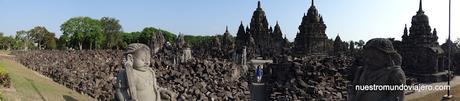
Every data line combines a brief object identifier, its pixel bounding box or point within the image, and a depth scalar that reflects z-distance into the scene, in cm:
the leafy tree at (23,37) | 8935
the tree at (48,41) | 9381
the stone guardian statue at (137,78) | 772
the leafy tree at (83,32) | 9475
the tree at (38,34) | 9063
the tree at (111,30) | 9569
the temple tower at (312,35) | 4515
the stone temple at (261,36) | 5838
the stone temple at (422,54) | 3162
